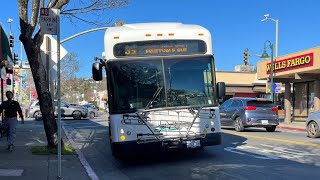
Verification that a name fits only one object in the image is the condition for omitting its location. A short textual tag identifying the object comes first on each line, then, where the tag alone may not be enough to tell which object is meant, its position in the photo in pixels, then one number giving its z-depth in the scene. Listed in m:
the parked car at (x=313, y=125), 10.78
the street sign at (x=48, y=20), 5.11
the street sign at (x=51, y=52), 7.20
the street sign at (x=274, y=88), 20.59
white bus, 6.22
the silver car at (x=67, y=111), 22.67
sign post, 5.11
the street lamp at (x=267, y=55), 19.53
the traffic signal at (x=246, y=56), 25.35
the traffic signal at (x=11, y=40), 18.90
